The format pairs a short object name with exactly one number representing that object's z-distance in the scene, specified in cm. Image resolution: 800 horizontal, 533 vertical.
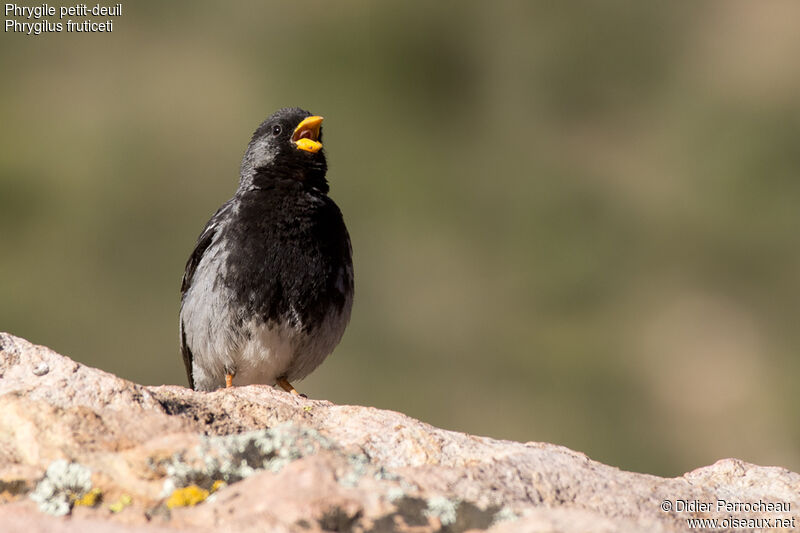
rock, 718
